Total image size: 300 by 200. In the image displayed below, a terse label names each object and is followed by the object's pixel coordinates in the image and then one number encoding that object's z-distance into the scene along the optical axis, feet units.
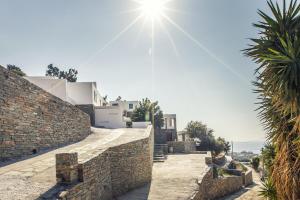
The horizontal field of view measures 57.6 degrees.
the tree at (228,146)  130.50
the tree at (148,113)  103.35
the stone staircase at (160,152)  58.85
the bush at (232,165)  77.52
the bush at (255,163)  99.00
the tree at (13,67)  104.72
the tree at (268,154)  36.29
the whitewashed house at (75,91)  81.10
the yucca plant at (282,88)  23.56
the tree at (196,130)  127.42
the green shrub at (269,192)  31.04
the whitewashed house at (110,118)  83.87
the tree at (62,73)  152.83
